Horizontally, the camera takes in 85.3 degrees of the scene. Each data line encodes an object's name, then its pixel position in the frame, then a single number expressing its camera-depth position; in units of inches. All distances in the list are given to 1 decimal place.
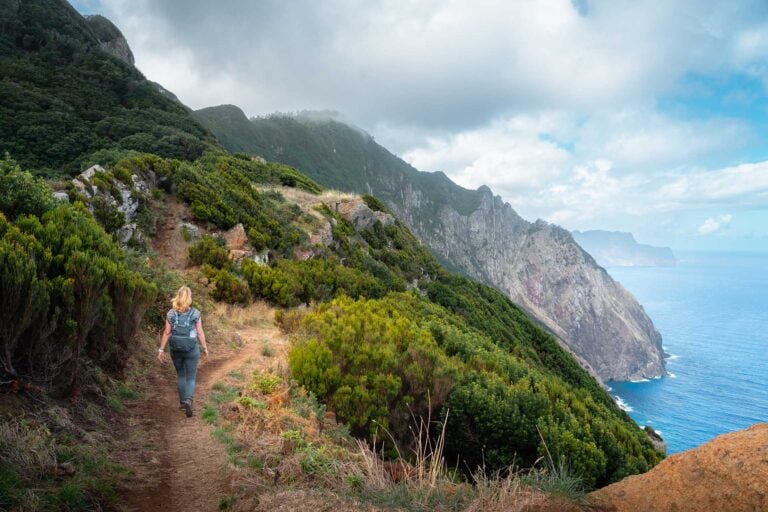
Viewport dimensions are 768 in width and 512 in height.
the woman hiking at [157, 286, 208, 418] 231.5
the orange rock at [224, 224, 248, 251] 592.9
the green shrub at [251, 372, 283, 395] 252.8
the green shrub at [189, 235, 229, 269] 516.7
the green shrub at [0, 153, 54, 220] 256.2
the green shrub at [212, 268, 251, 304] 469.1
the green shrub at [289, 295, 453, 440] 234.8
